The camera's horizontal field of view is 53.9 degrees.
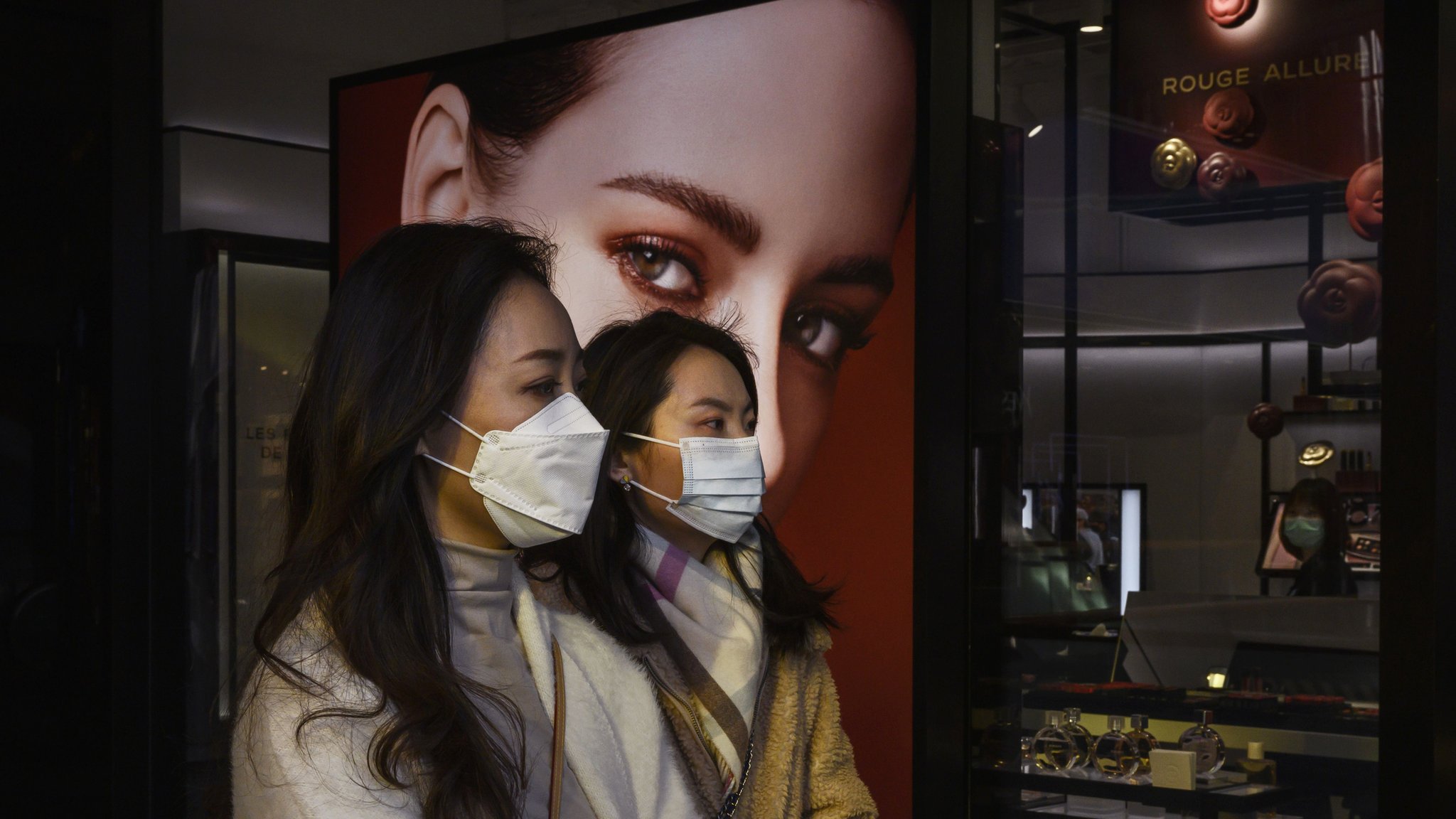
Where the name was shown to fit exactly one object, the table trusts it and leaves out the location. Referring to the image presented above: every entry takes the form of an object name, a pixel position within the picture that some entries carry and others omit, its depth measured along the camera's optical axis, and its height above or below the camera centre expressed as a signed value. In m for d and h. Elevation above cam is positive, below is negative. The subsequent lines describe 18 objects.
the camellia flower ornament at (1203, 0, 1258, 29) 2.88 +0.78
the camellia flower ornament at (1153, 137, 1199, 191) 2.94 +0.48
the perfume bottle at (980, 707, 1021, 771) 3.17 -0.78
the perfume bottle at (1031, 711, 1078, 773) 3.09 -0.77
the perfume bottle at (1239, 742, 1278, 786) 2.79 -0.73
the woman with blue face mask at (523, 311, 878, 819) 2.46 -0.34
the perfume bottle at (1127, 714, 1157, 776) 2.95 -0.72
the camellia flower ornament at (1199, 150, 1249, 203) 2.87 +0.44
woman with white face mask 1.63 -0.21
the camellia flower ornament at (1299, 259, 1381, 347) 2.68 +0.17
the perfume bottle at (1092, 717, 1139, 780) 2.98 -0.75
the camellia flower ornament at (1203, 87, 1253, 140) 2.88 +0.57
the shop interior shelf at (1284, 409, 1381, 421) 2.66 -0.04
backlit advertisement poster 3.34 +0.44
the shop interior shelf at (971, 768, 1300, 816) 2.81 -0.82
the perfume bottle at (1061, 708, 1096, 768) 3.05 -0.73
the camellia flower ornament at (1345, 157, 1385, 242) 2.67 +0.36
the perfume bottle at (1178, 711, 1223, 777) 2.86 -0.71
